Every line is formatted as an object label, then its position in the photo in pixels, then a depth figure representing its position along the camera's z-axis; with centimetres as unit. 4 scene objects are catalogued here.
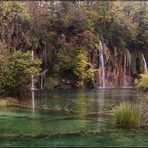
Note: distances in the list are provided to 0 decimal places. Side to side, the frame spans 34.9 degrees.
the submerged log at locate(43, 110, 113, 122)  1271
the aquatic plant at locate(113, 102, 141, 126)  993
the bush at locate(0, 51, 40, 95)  1640
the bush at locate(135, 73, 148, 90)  2254
